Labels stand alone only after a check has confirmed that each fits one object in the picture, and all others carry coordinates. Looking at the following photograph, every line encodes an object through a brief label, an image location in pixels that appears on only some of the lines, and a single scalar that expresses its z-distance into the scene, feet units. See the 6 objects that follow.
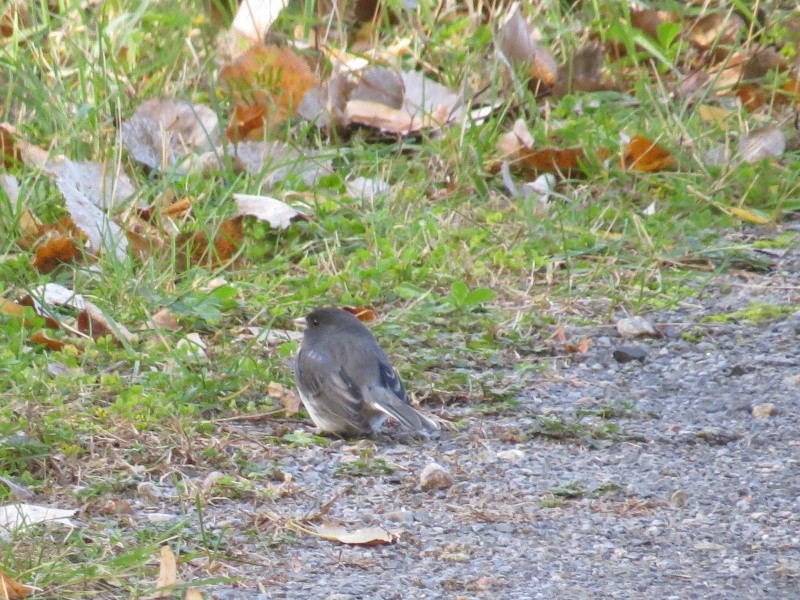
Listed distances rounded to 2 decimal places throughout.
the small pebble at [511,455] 26.68
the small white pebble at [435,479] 25.32
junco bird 27.81
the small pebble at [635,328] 33.06
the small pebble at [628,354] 31.78
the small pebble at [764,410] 28.73
